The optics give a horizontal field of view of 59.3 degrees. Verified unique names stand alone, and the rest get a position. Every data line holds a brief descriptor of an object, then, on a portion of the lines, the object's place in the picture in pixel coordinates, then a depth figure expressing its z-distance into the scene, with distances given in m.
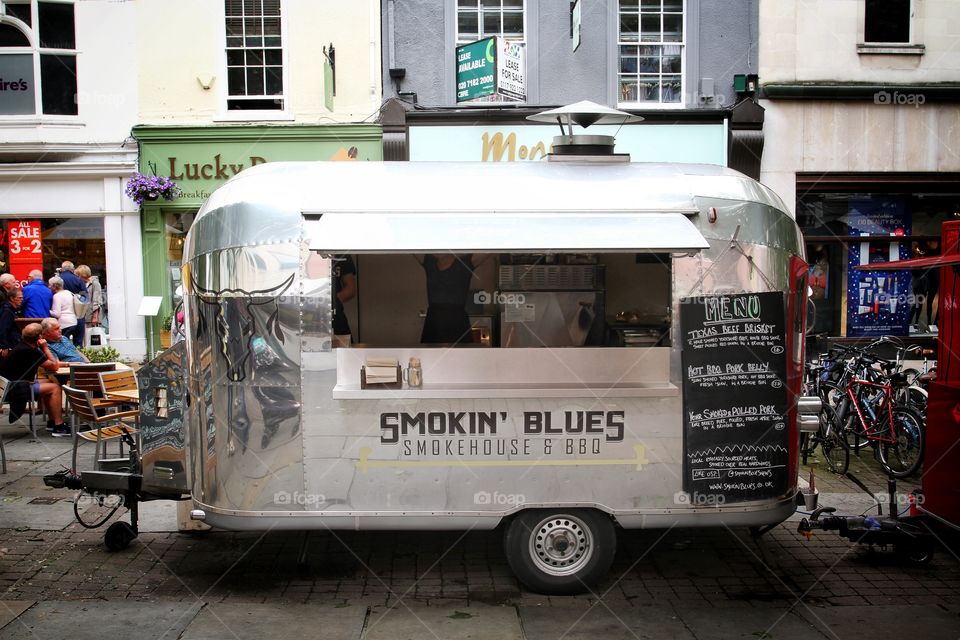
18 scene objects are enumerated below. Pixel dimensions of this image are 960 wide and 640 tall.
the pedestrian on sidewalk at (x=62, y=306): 12.06
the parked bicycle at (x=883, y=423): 8.34
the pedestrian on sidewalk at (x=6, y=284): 10.91
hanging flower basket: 13.54
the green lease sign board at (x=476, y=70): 12.92
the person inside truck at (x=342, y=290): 5.73
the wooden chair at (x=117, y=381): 8.45
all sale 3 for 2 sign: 14.14
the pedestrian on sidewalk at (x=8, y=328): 10.56
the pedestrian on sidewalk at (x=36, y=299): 11.75
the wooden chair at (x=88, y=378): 8.37
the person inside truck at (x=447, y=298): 6.41
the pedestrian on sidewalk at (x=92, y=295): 13.70
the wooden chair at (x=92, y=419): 7.30
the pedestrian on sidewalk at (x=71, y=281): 13.41
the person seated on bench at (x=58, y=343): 10.02
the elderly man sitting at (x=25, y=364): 9.57
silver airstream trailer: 5.38
